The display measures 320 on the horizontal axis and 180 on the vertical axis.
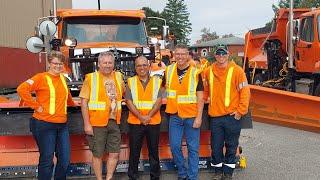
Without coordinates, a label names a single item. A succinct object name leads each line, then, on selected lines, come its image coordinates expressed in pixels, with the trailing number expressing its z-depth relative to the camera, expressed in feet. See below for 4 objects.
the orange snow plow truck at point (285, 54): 42.50
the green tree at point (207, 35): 409.00
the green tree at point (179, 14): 301.22
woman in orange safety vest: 18.41
